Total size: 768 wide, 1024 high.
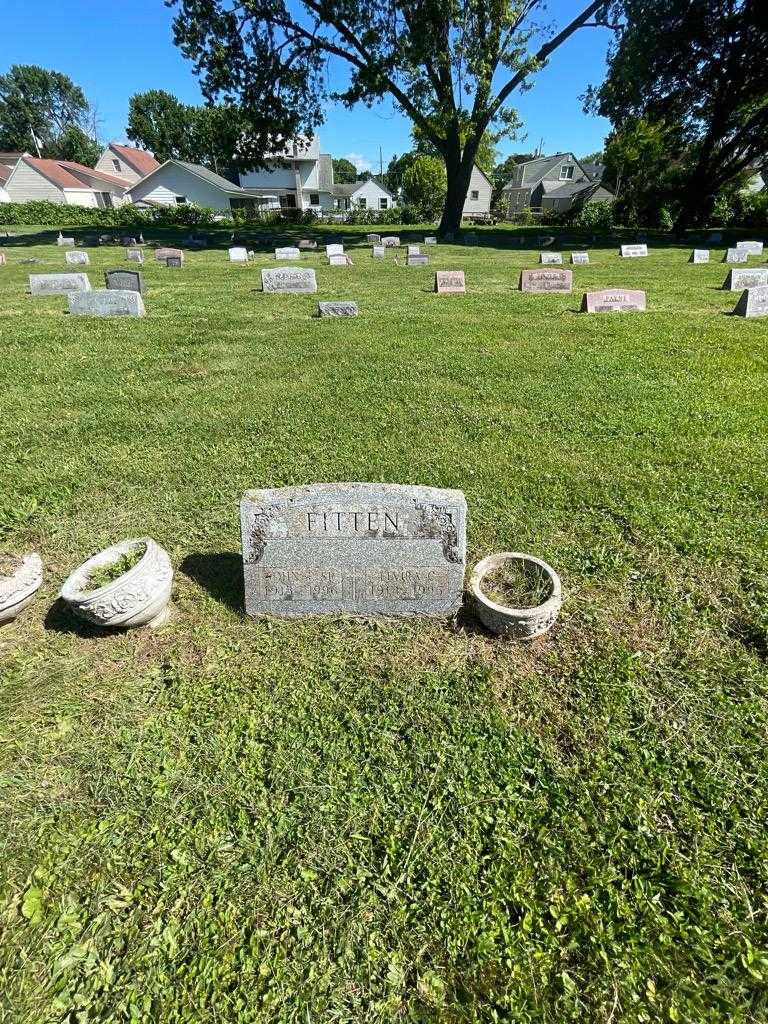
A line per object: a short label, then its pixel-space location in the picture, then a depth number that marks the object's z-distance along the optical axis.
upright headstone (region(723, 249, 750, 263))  19.89
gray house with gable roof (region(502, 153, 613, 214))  59.28
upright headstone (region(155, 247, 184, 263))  21.20
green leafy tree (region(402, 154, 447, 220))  53.25
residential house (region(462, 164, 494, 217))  59.19
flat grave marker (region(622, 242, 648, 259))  22.12
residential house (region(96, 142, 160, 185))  62.38
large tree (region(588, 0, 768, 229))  24.59
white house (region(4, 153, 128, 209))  50.56
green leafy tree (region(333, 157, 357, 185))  109.69
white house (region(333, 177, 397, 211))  65.00
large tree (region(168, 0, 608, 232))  22.97
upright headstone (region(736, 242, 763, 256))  20.59
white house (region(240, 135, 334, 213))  52.06
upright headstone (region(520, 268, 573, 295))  13.57
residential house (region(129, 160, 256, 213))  46.53
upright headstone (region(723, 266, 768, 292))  13.25
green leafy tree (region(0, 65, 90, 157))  81.88
